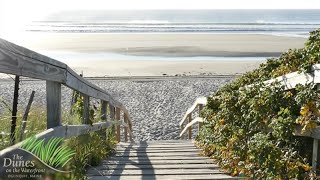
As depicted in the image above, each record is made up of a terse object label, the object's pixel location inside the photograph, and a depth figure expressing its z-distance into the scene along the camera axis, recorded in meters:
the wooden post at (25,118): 3.52
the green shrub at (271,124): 3.31
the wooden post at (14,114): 3.46
